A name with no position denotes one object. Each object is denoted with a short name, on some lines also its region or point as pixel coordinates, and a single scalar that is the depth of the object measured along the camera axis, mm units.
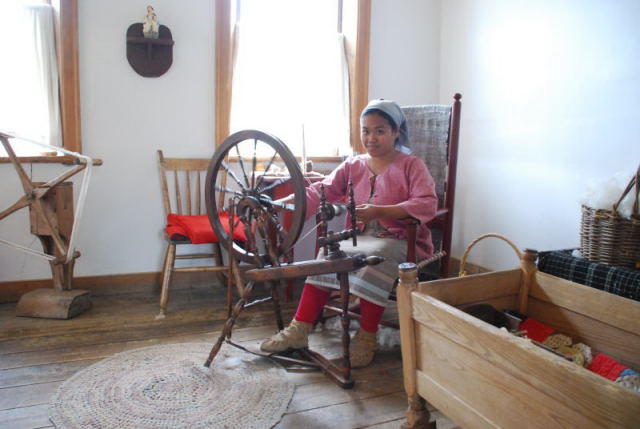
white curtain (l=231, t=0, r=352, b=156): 3080
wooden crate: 864
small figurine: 2668
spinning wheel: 1647
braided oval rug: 1533
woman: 1889
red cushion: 2412
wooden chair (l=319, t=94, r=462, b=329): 2320
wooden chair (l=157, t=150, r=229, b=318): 2807
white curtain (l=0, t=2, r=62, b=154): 2648
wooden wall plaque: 2709
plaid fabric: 1580
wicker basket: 1610
